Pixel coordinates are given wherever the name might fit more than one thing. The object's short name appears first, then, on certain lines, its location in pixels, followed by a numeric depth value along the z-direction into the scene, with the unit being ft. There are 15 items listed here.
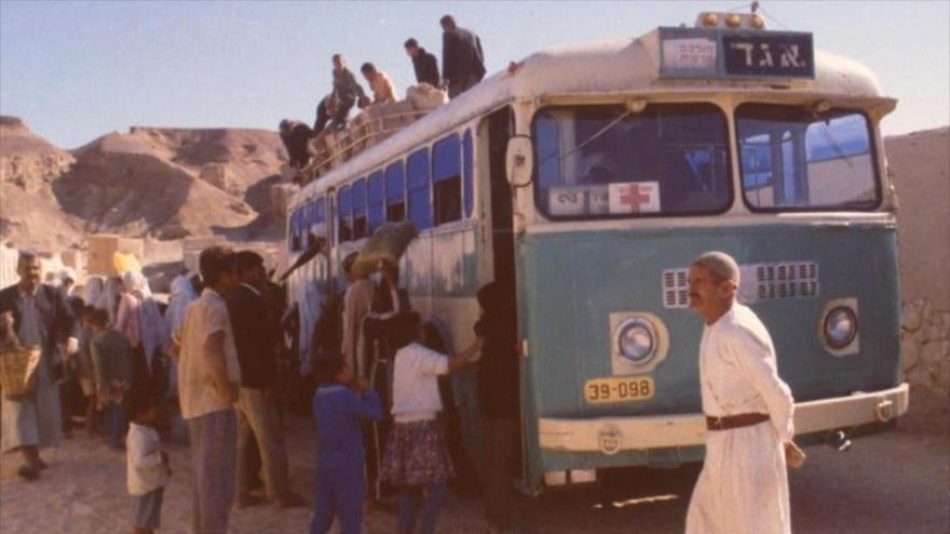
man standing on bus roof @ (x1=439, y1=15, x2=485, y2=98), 40.45
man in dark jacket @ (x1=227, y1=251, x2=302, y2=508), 26.63
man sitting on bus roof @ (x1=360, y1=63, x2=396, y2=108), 44.73
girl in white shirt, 22.75
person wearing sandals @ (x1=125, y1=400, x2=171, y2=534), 23.38
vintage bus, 22.06
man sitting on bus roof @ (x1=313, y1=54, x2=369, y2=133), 50.39
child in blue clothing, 21.63
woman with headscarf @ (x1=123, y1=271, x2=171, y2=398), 41.52
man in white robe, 15.48
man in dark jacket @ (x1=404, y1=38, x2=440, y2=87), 44.65
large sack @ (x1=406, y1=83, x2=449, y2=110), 34.58
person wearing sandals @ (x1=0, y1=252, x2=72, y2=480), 33.14
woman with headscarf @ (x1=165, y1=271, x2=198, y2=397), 42.52
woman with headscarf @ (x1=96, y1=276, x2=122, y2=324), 43.37
